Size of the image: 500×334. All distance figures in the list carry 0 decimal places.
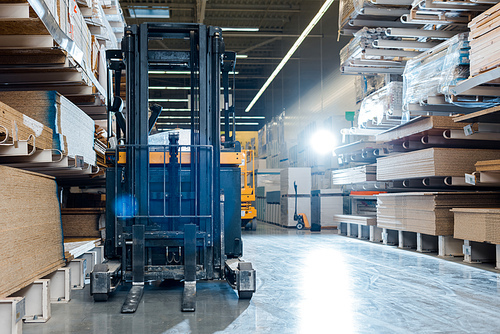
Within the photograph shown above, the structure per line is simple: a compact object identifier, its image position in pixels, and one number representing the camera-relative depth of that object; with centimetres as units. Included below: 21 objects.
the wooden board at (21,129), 267
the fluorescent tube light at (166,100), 2504
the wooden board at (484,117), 521
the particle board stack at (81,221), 533
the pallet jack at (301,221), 1245
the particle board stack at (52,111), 352
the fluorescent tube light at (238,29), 1393
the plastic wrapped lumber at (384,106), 709
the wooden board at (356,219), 886
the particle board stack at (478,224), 520
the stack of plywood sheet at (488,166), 527
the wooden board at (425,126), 616
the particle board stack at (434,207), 638
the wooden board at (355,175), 896
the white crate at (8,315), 259
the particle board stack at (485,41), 454
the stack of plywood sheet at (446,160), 636
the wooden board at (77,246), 414
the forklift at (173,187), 384
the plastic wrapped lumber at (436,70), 541
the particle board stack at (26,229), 282
